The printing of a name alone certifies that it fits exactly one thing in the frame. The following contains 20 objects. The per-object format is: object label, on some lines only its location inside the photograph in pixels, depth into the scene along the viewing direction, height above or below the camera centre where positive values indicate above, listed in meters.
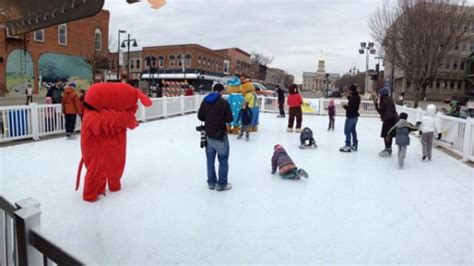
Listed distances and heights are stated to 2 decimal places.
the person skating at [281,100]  17.09 -0.20
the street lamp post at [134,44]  29.81 +4.16
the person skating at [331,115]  12.95 -0.66
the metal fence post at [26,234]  1.71 -0.71
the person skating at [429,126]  7.45 -0.56
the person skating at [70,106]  9.13 -0.39
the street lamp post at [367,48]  27.15 +4.10
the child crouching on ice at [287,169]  5.91 -1.23
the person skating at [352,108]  8.29 -0.25
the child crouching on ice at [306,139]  9.01 -1.09
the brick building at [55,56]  25.09 +2.79
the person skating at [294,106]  11.64 -0.33
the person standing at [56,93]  10.66 -0.07
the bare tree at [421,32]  22.38 +4.44
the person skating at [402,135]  6.85 -0.71
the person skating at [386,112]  7.79 -0.30
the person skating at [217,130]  5.13 -0.53
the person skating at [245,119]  9.82 -0.68
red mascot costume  4.70 -0.52
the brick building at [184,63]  51.56 +4.81
